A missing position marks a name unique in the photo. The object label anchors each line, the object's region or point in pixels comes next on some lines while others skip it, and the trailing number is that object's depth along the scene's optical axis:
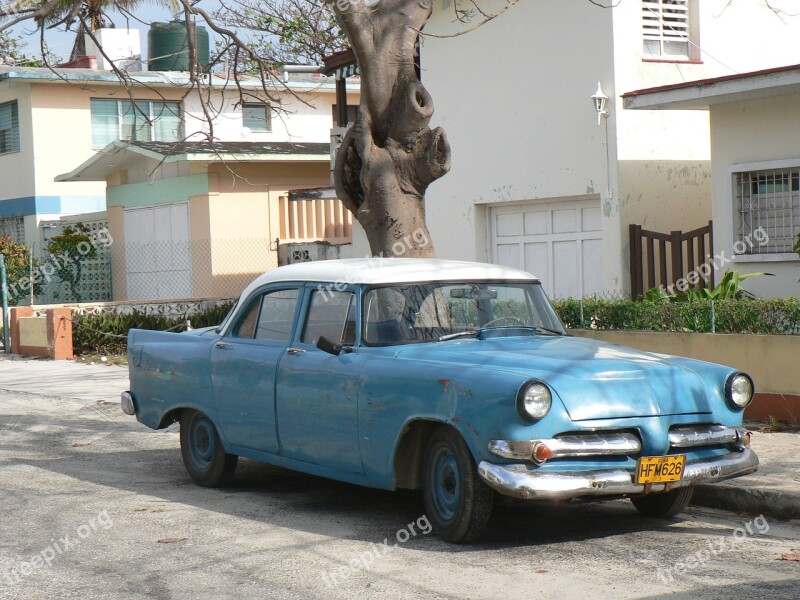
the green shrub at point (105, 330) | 20.19
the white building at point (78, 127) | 29.28
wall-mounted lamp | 16.27
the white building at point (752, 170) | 14.27
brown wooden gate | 15.65
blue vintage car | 6.44
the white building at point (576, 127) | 16.39
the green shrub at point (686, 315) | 11.00
